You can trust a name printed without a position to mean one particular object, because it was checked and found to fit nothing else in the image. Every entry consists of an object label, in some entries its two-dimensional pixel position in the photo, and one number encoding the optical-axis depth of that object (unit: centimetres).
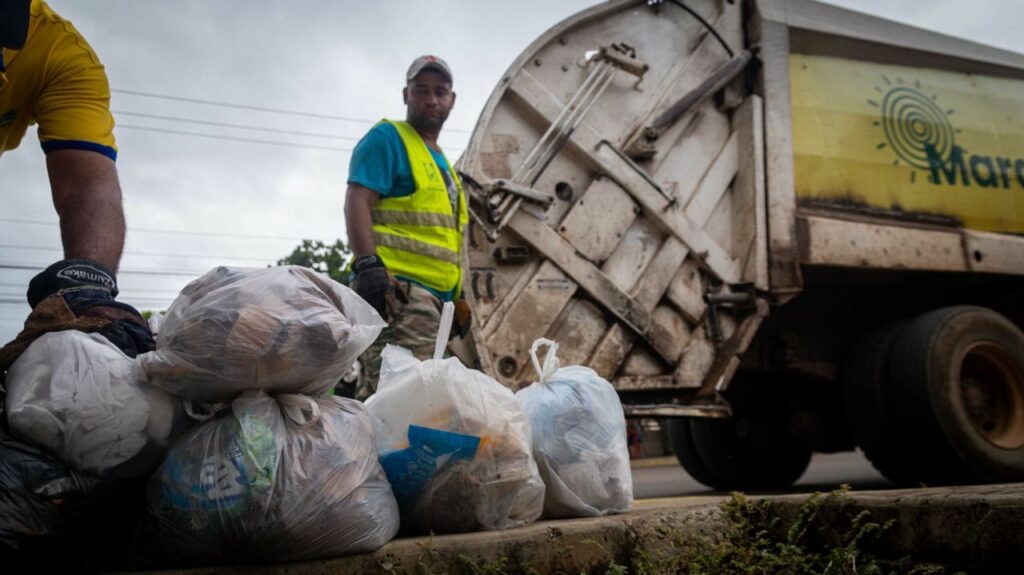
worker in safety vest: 283
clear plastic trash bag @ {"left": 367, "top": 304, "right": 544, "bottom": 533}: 170
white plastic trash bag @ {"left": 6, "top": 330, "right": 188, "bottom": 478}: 129
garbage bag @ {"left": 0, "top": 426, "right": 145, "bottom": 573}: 123
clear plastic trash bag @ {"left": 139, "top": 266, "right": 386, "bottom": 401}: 139
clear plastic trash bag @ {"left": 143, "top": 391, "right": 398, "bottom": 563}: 132
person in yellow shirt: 155
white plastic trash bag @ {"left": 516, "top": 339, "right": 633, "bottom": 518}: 202
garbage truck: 359
